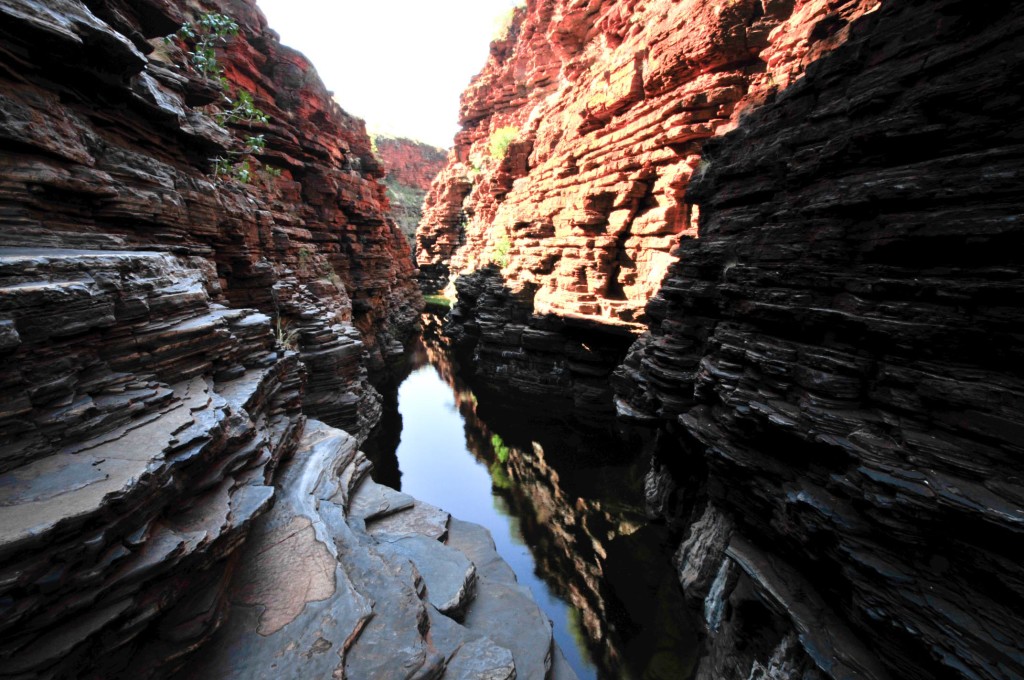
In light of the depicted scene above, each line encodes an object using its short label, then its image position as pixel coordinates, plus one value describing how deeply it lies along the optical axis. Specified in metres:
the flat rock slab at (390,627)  4.04
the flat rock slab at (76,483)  2.63
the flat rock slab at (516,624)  5.53
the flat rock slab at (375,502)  7.30
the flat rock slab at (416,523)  7.29
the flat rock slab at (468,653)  4.65
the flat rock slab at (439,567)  5.86
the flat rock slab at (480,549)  7.50
